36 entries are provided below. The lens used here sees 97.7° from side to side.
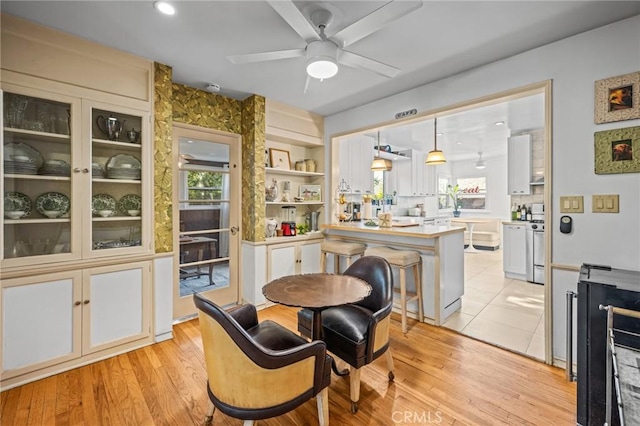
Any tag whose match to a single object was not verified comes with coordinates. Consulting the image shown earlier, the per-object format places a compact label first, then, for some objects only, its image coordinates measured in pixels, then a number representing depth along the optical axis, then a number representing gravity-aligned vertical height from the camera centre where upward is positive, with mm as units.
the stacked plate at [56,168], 2293 +347
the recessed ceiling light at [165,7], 1863 +1381
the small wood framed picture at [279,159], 4082 +762
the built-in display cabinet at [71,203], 2104 +64
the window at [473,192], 8750 +571
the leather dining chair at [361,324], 1858 -836
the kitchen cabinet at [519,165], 5145 +847
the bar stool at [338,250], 3662 -537
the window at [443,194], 9250 +539
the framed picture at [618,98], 1984 +818
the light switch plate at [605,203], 2064 +52
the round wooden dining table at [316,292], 1789 -578
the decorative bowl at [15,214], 2127 -30
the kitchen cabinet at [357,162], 4949 +885
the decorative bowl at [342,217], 4573 -114
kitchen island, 3121 -577
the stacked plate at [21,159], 2139 +403
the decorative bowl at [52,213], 2291 -24
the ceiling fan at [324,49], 1685 +1103
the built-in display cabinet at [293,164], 3949 +708
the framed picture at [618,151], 1990 +436
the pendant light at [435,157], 4871 +927
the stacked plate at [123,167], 2594 +405
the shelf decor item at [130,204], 2678 +58
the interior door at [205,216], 3299 -72
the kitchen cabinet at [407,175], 7363 +929
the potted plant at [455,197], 9203 +432
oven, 4664 -715
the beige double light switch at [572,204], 2211 +49
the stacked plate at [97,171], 2484 +354
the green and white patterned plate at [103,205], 2504 +47
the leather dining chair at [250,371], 1378 -843
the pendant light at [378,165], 5078 +819
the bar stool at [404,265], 2994 -605
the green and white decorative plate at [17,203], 2125 +56
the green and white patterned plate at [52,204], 2279 +50
